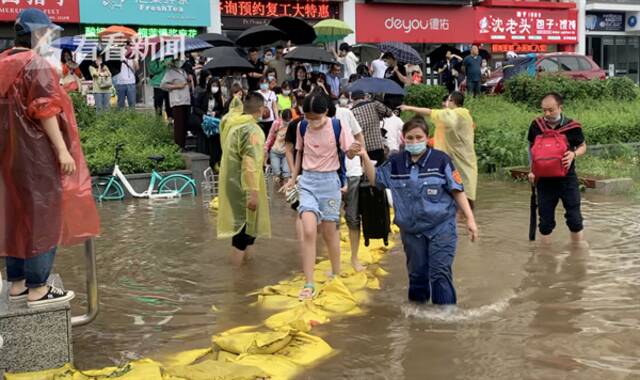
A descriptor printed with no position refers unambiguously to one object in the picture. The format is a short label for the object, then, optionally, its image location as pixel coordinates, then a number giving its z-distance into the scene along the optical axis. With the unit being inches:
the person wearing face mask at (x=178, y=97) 561.6
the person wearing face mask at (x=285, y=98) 595.2
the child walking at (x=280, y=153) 511.6
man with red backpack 309.4
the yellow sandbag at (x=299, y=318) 216.9
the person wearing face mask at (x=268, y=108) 572.1
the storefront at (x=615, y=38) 1441.9
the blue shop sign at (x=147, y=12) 924.6
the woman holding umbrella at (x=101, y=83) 660.7
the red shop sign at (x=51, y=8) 878.4
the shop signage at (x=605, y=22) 1437.0
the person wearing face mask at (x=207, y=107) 559.8
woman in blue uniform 226.4
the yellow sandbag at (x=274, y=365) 184.2
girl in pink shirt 260.1
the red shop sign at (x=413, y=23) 1151.0
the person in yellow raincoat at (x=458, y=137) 346.9
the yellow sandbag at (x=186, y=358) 196.2
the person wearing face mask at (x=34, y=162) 181.8
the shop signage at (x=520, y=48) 1309.4
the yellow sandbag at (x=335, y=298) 241.9
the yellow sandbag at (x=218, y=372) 175.5
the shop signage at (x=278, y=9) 1047.0
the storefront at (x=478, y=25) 1165.7
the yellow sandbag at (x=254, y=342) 193.9
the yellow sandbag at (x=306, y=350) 195.6
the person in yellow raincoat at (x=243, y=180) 289.4
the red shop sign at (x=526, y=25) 1282.0
